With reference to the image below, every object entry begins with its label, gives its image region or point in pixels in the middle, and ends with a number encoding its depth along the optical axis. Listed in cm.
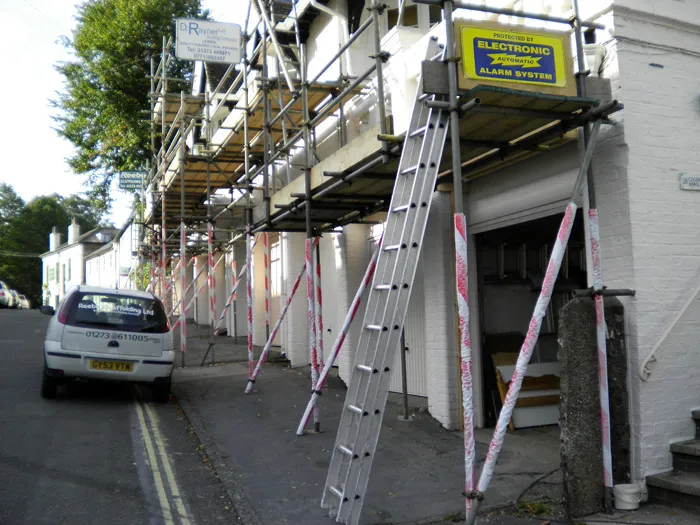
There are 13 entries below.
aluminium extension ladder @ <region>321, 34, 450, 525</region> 474
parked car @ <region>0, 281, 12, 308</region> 3891
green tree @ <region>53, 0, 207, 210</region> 2567
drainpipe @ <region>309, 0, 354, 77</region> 1096
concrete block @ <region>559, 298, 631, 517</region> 494
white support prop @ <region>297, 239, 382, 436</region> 716
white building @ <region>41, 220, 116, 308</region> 5300
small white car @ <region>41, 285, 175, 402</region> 893
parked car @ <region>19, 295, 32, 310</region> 4696
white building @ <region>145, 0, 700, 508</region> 541
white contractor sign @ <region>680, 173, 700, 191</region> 571
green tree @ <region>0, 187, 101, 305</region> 6555
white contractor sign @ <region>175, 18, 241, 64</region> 1163
